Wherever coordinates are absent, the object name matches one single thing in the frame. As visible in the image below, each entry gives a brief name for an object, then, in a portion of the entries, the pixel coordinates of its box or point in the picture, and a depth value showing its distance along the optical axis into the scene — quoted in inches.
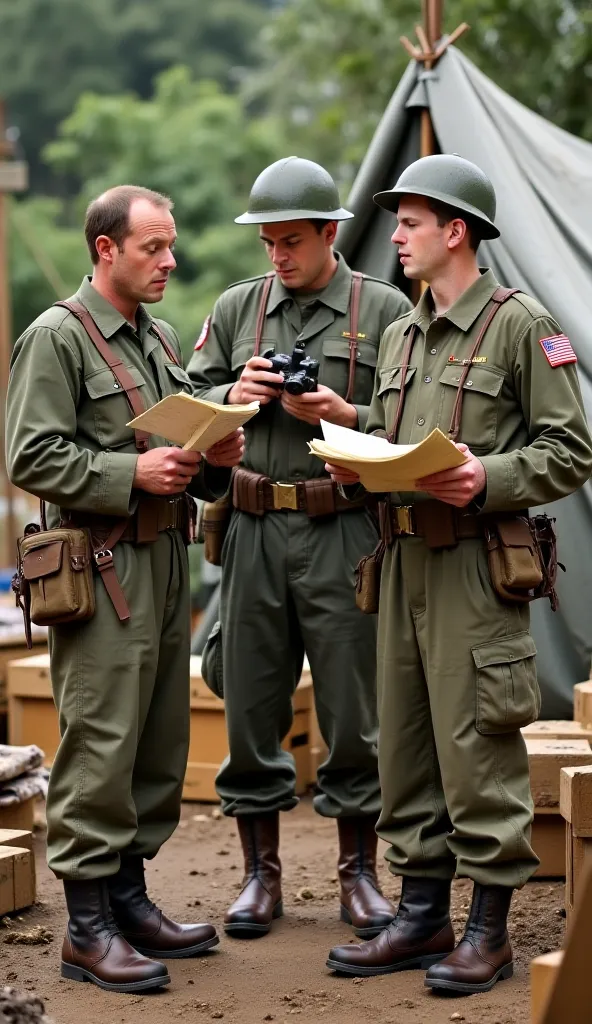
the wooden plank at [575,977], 96.3
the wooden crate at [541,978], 111.5
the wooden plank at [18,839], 187.9
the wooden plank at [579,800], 162.4
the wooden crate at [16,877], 181.5
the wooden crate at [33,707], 254.2
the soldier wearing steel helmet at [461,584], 149.4
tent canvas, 225.5
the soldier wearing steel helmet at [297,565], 176.4
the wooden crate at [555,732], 199.7
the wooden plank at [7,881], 181.1
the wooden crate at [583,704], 205.0
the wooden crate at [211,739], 243.8
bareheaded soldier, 154.8
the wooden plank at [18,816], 206.4
